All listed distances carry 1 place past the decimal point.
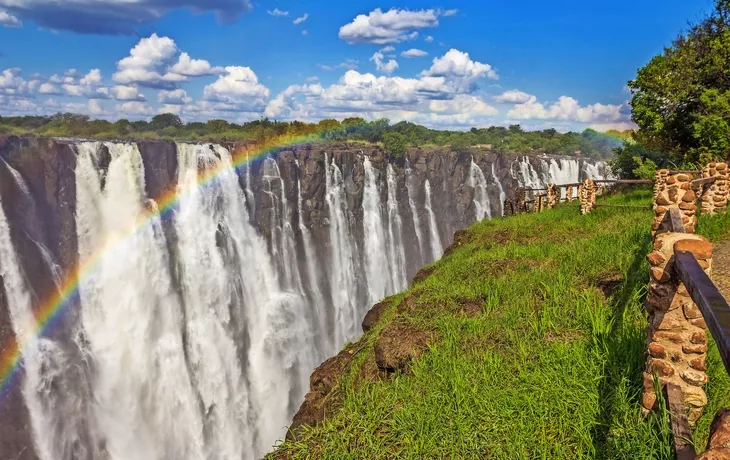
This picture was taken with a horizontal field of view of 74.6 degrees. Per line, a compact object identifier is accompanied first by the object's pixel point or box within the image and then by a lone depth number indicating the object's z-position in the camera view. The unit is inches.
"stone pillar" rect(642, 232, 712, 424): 111.3
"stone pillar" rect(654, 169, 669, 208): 362.6
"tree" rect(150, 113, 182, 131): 1968.5
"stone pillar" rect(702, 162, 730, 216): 350.0
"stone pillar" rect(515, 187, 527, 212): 728.1
